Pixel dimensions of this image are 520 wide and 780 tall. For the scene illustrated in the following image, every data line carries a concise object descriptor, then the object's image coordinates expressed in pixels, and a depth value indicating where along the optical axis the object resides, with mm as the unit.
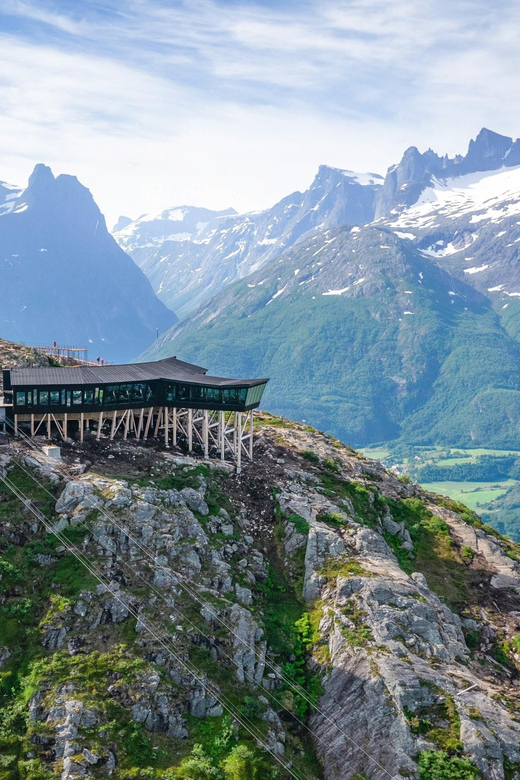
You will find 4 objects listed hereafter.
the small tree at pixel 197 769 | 44938
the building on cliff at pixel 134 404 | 73250
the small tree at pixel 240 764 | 45750
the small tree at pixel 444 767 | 45938
